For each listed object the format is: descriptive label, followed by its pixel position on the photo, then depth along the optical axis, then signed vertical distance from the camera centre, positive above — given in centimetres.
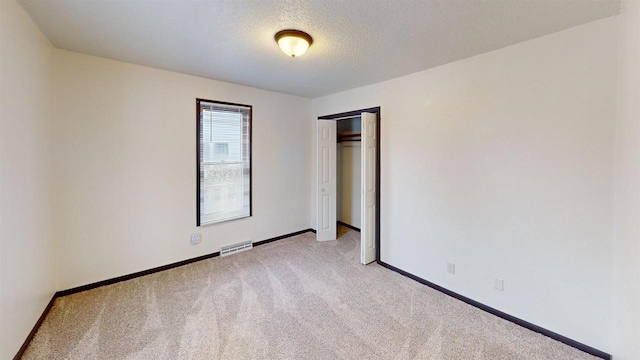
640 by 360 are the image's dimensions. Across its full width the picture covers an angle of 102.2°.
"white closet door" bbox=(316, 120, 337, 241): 426 -6
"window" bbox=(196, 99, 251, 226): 348 +24
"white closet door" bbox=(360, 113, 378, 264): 342 -12
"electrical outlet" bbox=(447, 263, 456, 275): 272 -97
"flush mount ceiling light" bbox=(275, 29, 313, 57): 206 +112
